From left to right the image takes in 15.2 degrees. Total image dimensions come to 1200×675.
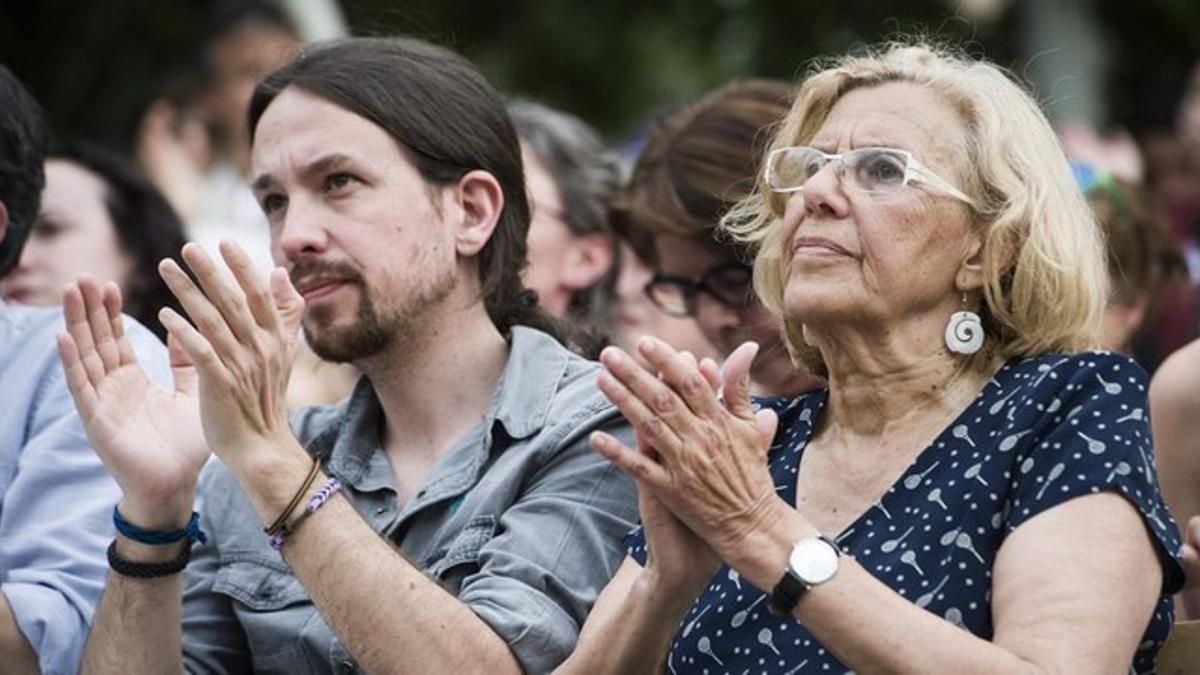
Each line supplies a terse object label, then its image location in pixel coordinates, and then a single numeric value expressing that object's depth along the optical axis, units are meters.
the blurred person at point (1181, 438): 8.69
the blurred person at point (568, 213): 11.46
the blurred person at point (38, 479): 8.10
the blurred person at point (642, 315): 9.92
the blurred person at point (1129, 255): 10.51
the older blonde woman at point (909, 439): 6.24
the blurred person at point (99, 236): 10.91
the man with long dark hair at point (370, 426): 7.16
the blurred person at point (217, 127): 15.28
